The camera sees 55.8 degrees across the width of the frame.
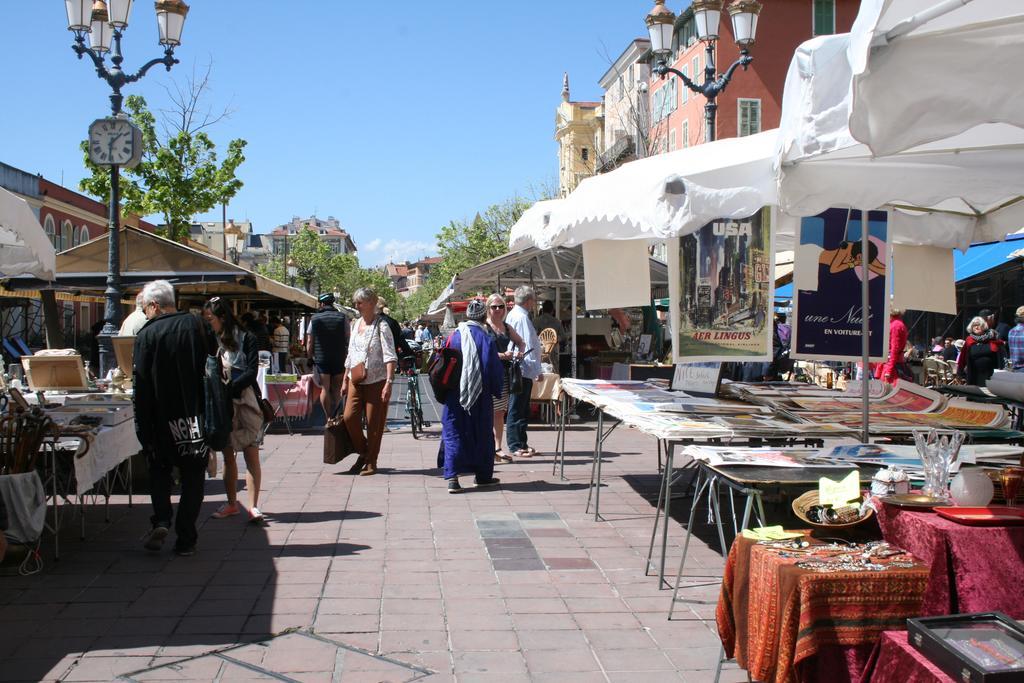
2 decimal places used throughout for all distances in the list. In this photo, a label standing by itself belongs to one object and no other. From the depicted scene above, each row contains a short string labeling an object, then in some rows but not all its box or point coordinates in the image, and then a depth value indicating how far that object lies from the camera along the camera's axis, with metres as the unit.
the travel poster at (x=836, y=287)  6.00
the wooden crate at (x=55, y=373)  8.27
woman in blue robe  8.48
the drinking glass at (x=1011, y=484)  3.70
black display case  2.45
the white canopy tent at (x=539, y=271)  16.36
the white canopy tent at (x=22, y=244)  6.69
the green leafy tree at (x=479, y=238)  50.44
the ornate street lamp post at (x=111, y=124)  11.48
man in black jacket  5.98
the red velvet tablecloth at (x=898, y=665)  2.67
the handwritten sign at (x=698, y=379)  7.34
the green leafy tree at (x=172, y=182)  26.61
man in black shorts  10.84
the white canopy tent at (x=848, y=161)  3.55
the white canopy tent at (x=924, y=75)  2.92
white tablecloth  5.89
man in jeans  10.79
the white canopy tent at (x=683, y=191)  5.56
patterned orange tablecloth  3.12
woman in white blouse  9.34
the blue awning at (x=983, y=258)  15.37
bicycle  12.99
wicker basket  3.62
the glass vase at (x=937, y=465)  3.67
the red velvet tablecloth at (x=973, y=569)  3.14
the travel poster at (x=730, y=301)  6.03
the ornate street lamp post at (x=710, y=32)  11.91
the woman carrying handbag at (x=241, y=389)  6.90
